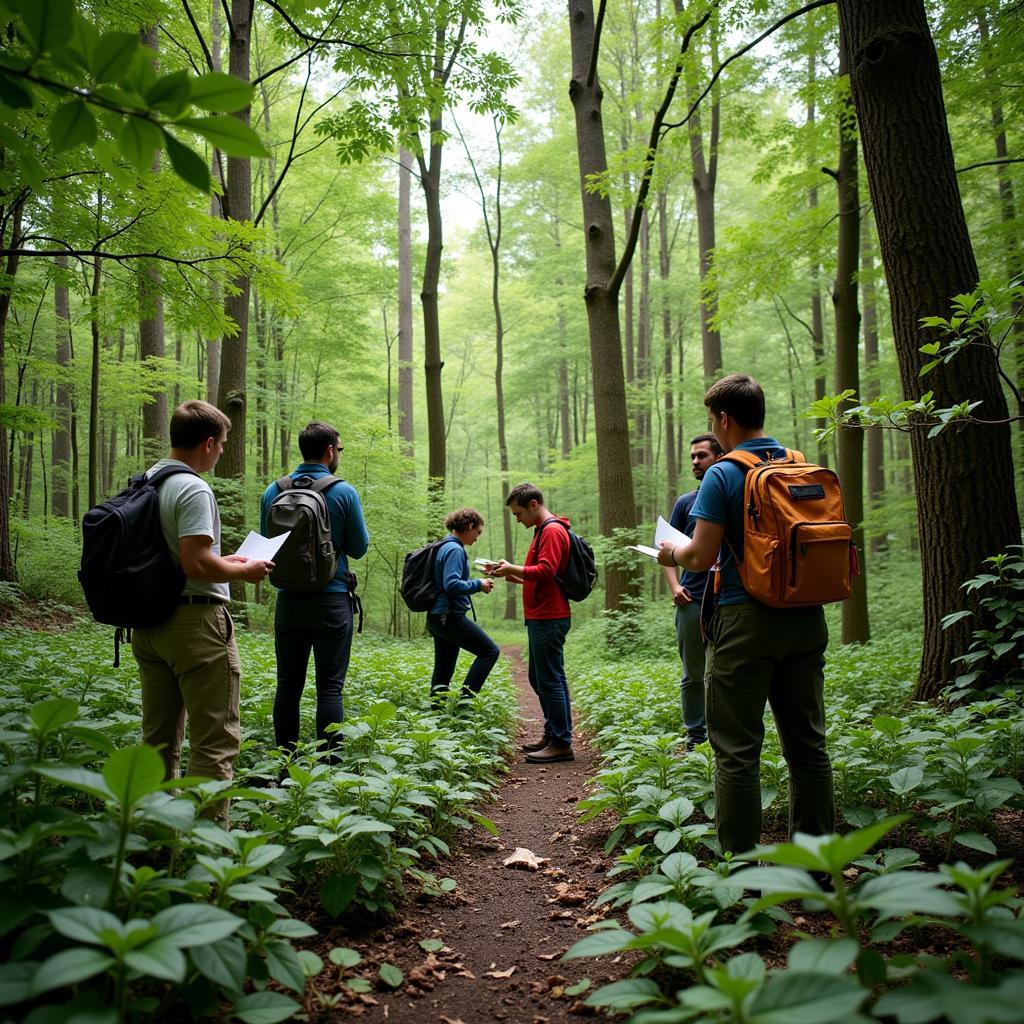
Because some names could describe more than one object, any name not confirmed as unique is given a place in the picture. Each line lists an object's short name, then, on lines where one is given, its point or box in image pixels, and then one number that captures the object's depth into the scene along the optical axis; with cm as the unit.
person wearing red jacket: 516
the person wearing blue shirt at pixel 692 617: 449
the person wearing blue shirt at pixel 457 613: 530
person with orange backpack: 237
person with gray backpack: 366
